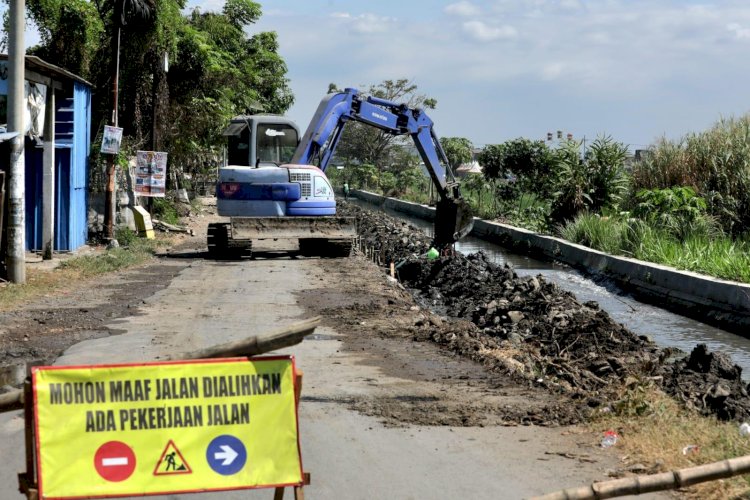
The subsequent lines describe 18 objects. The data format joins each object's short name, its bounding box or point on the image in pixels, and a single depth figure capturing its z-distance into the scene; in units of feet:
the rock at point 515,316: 54.11
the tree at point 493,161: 147.43
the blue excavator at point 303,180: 78.95
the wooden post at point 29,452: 16.55
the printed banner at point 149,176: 93.15
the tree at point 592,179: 113.39
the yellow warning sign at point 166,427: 16.60
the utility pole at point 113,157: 84.12
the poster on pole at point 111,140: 81.56
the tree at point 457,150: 242.78
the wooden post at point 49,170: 74.04
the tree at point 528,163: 139.85
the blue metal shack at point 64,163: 75.46
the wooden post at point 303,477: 17.40
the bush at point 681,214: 89.40
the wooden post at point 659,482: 17.94
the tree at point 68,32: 96.32
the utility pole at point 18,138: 56.90
